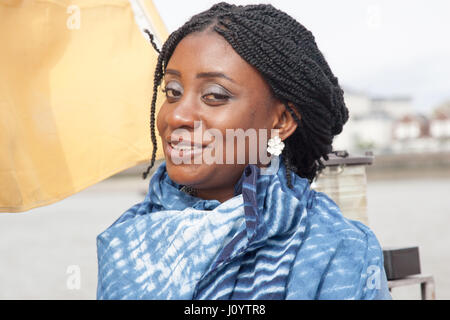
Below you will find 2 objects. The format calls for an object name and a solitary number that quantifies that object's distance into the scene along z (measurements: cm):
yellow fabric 201
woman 139
